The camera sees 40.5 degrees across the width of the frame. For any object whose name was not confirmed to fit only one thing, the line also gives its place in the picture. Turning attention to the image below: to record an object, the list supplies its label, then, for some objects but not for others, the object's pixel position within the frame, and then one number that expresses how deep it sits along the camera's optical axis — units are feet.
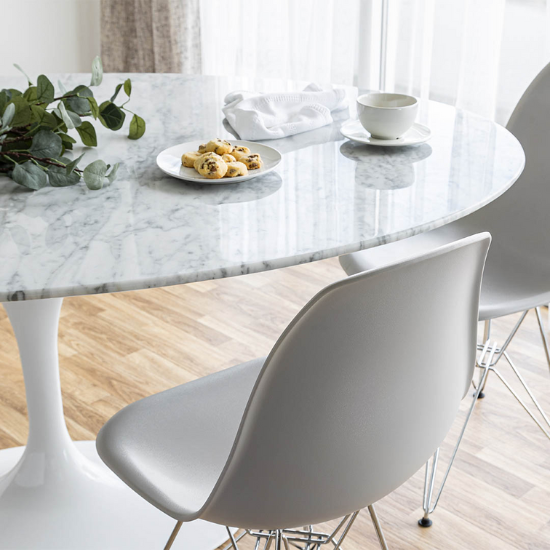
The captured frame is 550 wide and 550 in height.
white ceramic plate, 3.98
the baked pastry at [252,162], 4.11
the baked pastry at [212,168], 3.96
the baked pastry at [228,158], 4.11
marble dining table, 3.21
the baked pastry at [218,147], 4.18
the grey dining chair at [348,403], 2.65
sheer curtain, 8.27
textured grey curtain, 11.46
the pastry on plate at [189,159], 4.15
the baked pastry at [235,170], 3.98
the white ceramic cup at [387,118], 4.51
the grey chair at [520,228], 5.73
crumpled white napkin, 4.76
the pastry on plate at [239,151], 4.18
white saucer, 4.58
